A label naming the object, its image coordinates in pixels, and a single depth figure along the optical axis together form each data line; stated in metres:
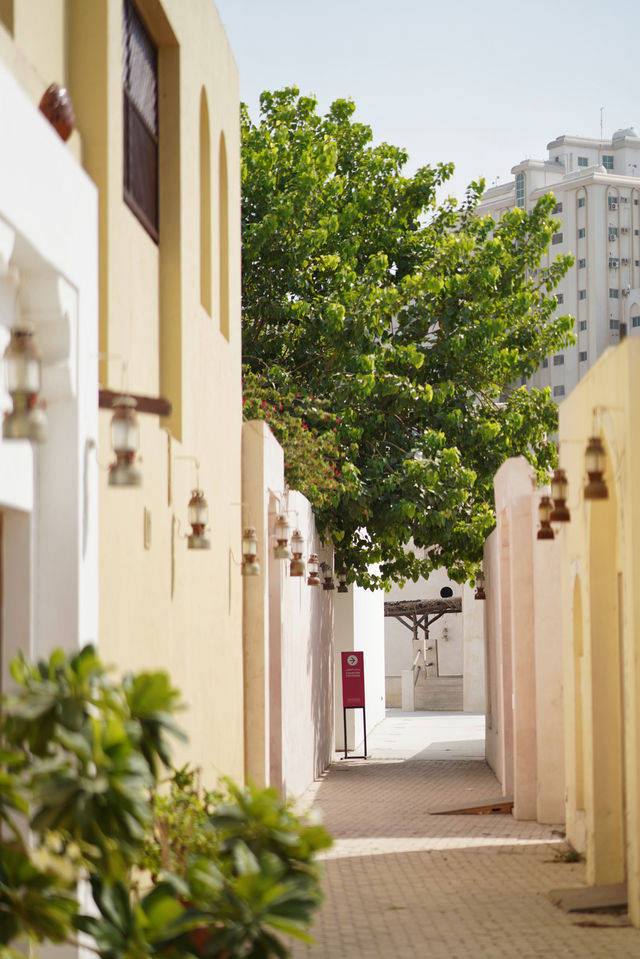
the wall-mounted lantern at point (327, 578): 23.38
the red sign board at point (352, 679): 24.70
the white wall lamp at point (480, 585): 23.64
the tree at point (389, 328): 22.41
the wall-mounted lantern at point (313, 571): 18.48
